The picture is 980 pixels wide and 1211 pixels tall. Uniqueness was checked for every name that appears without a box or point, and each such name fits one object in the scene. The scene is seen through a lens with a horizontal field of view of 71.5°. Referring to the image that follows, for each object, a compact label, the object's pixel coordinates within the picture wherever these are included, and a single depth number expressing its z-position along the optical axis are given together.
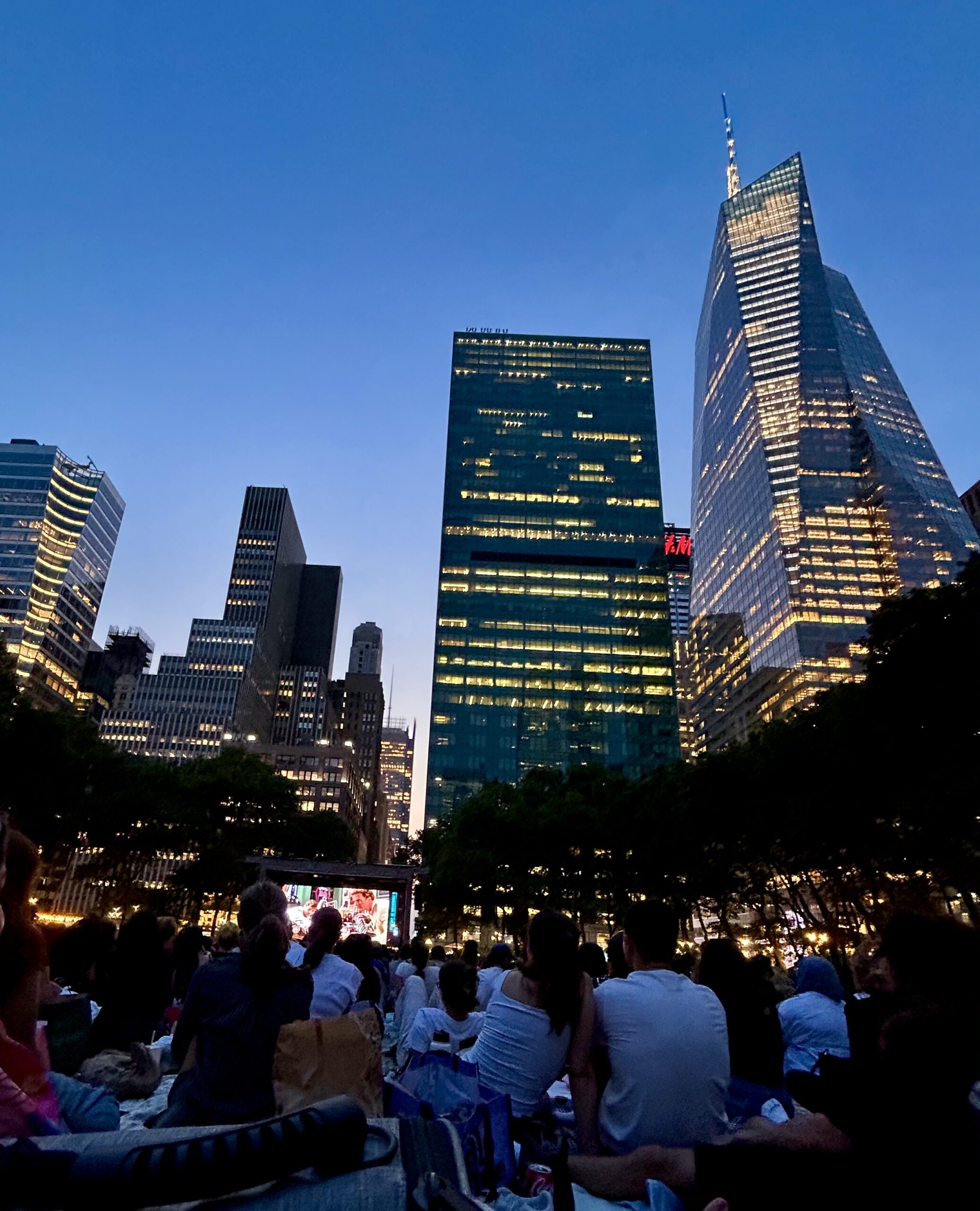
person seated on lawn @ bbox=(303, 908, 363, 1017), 5.71
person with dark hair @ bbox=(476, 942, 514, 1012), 8.60
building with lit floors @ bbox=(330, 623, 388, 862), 167.12
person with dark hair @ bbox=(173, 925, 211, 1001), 9.16
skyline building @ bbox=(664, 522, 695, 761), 108.88
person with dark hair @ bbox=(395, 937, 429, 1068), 7.68
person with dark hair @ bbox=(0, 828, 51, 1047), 2.51
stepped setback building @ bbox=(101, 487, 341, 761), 116.00
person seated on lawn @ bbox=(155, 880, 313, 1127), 3.53
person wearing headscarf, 5.21
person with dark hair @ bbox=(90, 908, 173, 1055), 6.33
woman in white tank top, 3.44
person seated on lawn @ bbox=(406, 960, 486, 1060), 5.53
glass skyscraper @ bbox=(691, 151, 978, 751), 99.25
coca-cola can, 2.98
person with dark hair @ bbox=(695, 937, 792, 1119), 4.85
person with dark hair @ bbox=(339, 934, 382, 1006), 8.80
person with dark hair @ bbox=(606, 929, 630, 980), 7.76
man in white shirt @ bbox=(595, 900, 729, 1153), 3.22
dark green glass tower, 81.00
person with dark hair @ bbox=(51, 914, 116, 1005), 7.34
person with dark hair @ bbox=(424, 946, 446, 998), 10.94
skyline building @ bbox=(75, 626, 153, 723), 128.12
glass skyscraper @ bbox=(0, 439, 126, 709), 117.31
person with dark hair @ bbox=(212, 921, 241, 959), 9.91
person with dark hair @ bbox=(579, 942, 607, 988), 7.20
